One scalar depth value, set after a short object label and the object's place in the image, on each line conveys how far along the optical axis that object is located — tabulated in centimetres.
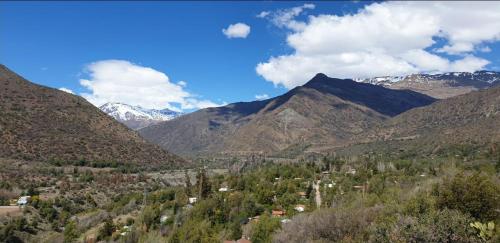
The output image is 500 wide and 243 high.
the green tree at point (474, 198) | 3042
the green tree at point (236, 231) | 4781
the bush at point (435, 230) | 2417
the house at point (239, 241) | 4603
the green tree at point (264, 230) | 3972
